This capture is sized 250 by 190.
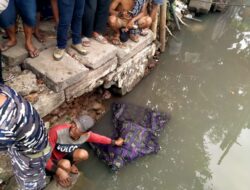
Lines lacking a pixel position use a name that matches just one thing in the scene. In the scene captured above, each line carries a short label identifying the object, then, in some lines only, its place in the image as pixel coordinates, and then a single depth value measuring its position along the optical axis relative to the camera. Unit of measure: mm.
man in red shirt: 3350
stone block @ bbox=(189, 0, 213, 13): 7523
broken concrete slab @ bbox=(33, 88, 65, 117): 3695
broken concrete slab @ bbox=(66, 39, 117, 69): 4176
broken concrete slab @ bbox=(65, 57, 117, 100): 4047
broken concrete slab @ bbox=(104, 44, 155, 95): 4777
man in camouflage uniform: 2150
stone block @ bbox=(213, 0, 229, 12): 8039
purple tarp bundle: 4102
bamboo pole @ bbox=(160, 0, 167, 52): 5516
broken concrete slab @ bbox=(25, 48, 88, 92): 3791
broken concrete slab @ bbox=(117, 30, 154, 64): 4684
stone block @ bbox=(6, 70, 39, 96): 3709
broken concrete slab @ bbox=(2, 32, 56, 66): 3826
